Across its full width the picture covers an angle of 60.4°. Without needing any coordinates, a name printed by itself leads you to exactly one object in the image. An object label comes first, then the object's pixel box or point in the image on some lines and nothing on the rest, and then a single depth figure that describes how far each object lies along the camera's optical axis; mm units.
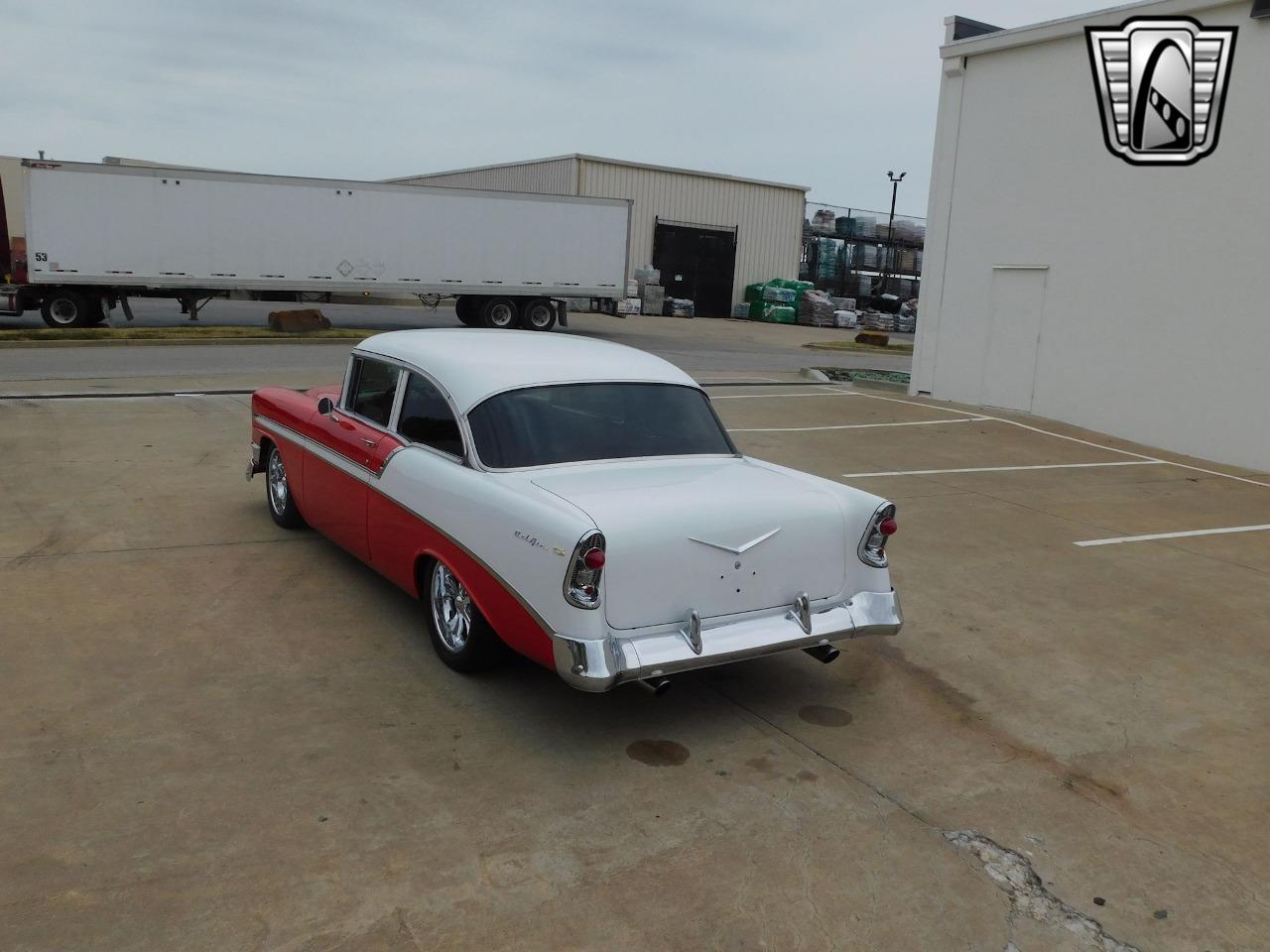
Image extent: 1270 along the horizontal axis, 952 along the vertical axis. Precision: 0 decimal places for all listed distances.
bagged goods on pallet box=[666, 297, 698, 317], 39562
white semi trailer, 22172
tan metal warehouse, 38781
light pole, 47375
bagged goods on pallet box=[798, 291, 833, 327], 39938
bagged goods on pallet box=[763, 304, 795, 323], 40625
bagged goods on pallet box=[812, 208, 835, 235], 48188
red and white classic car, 4414
